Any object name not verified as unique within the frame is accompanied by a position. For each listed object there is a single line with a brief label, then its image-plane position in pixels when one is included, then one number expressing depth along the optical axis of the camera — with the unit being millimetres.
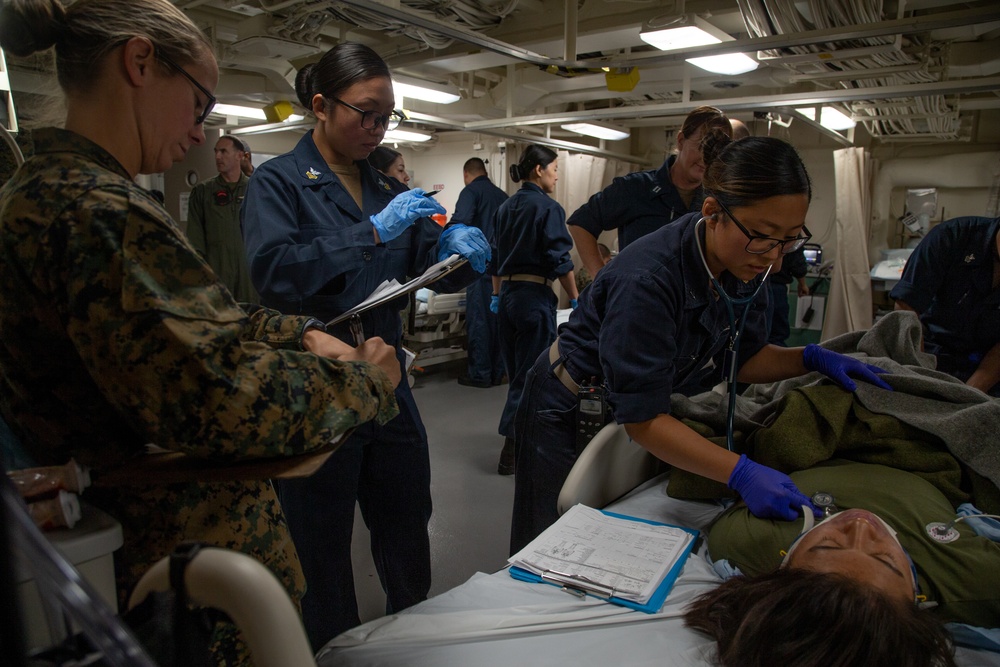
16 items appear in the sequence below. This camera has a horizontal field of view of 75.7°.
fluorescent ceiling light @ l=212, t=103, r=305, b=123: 5516
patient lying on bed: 1051
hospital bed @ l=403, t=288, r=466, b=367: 5711
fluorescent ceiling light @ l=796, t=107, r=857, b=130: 5176
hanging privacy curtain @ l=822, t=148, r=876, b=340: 5941
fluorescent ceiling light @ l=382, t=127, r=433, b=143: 6941
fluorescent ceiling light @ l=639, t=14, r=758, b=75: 3201
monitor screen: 6547
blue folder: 1230
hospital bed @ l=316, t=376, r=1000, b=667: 1077
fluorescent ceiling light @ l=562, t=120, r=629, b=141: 6578
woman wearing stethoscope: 1437
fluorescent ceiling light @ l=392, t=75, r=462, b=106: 4367
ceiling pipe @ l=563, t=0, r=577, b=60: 3588
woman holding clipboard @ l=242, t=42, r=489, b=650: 1675
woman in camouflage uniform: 761
